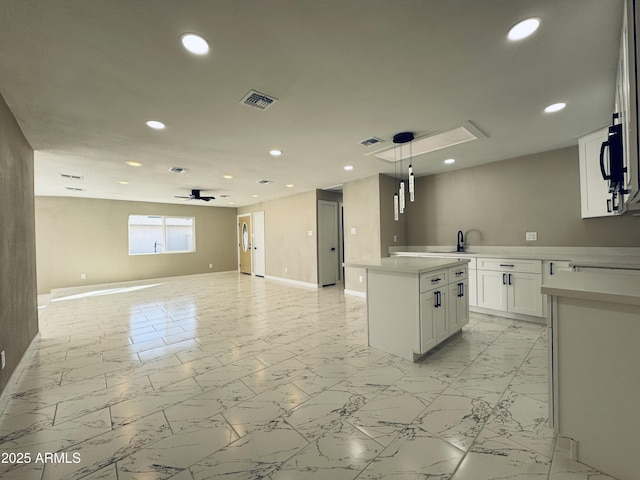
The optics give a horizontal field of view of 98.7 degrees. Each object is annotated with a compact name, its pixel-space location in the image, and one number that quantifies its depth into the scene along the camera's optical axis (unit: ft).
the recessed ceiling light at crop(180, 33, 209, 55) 5.35
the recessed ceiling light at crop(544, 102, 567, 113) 8.56
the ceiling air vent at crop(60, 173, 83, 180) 16.04
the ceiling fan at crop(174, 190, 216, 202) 21.79
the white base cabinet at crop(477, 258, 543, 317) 12.01
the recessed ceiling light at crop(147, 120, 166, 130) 9.23
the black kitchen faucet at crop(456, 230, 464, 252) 16.24
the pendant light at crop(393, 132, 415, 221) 9.79
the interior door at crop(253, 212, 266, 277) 28.96
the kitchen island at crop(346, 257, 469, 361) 8.45
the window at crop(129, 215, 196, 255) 27.22
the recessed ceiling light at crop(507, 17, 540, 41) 5.19
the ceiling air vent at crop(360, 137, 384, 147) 11.19
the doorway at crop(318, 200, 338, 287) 22.77
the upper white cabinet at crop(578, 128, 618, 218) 10.38
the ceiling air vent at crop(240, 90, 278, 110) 7.55
